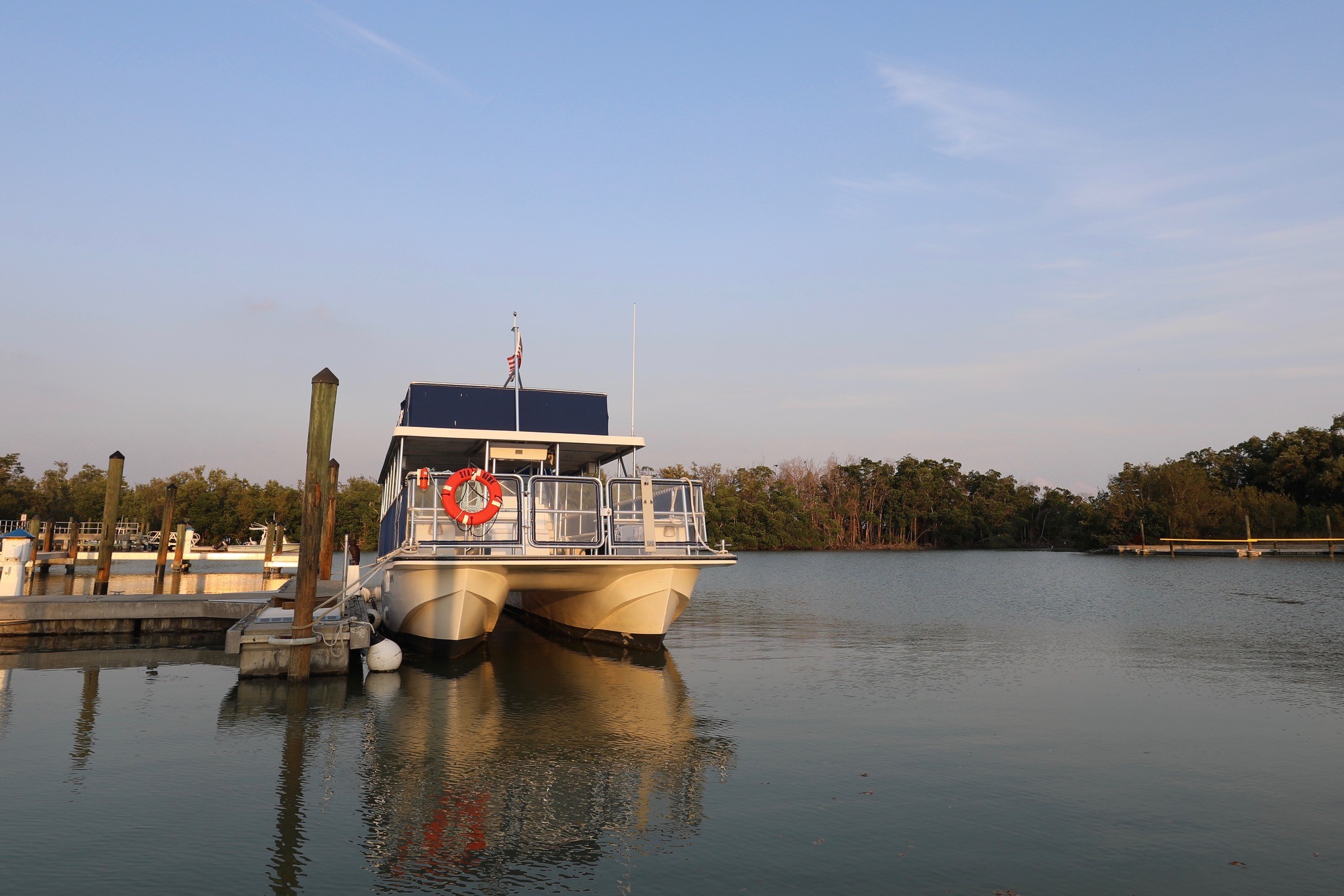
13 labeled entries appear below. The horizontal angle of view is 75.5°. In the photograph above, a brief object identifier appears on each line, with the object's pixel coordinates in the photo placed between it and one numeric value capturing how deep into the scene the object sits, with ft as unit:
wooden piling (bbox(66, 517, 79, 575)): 109.50
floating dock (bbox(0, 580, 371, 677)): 47.85
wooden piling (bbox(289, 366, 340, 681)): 34.71
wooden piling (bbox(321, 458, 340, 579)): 73.87
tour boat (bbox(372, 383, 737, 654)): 39.14
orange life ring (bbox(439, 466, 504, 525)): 38.91
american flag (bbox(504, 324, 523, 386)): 50.44
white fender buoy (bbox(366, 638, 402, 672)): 39.09
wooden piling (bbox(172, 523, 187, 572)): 104.47
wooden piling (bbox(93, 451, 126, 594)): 61.62
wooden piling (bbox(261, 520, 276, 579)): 111.55
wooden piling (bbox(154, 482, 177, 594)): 76.84
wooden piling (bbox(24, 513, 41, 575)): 116.96
